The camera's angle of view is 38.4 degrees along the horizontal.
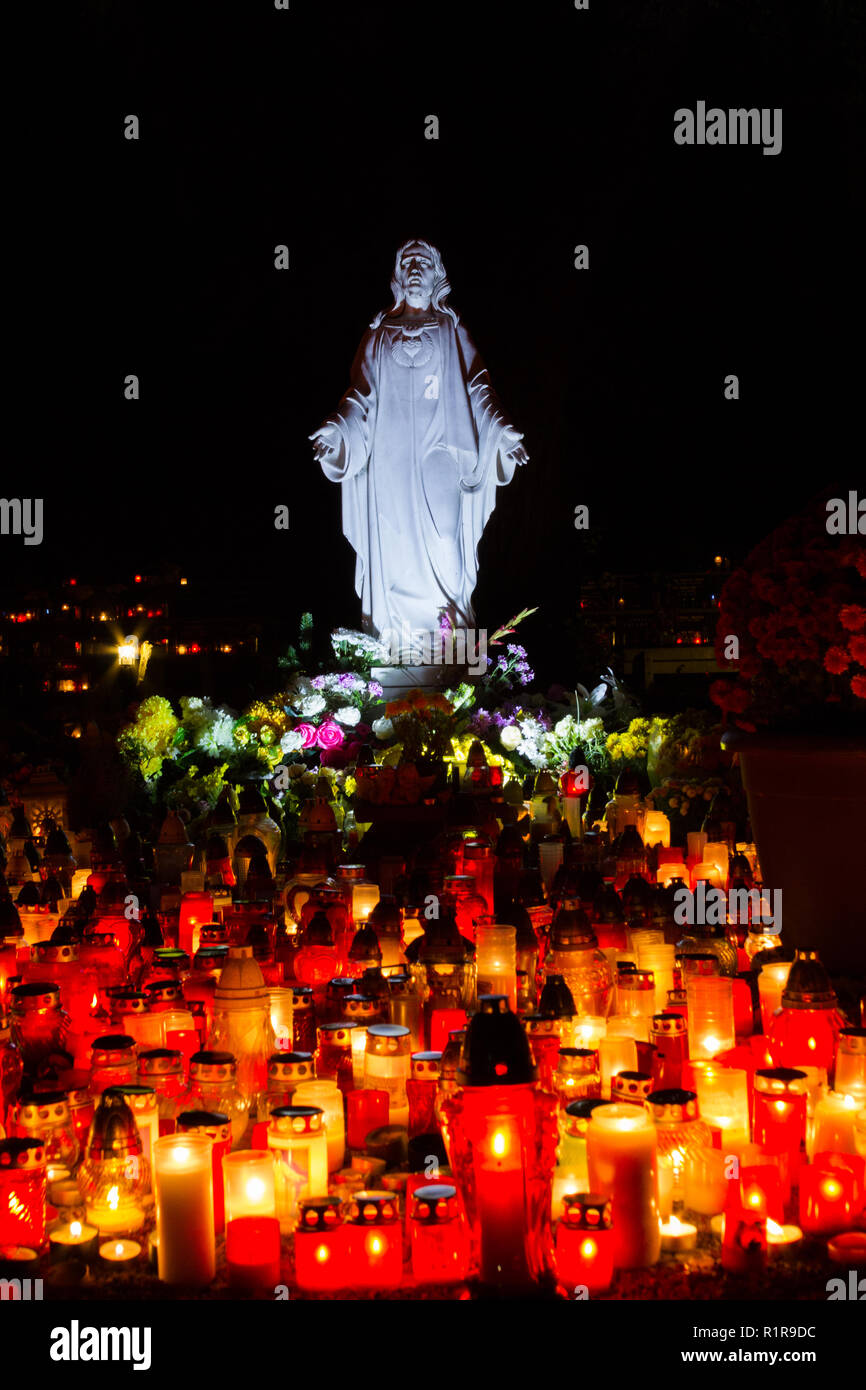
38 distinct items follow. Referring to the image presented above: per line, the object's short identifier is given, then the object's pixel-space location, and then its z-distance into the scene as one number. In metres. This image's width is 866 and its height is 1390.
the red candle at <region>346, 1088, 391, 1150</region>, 2.37
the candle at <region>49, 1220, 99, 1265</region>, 1.96
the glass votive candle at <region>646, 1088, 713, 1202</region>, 2.01
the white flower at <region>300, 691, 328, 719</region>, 6.48
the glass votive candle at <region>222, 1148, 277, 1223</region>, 1.91
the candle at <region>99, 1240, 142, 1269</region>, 1.93
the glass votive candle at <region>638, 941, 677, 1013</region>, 2.95
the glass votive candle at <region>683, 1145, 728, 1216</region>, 2.03
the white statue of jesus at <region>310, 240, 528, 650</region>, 7.25
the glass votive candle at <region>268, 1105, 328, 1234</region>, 2.01
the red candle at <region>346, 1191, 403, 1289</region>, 1.82
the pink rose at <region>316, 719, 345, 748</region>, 6.17
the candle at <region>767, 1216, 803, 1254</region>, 1.92
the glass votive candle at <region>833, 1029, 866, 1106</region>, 2.19
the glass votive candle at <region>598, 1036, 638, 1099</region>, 2.40
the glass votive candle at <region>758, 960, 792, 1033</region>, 2.79
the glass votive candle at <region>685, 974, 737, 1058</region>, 2.57
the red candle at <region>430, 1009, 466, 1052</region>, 2.61
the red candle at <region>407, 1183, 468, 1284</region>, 1.83
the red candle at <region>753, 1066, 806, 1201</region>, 2.09
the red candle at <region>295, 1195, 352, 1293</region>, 1.82
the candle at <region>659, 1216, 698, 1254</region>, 1.92
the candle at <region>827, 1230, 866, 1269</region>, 1.87
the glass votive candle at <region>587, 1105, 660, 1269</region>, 1.86
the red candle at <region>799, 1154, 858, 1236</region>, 1.97
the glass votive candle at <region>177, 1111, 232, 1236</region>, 1.97
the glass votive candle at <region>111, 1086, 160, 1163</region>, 2.11
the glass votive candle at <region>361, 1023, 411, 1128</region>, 2.39
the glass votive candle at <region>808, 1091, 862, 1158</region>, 2.09
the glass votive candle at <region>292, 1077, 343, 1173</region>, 2.19
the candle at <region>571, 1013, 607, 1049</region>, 2.51
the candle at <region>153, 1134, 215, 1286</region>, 1.86
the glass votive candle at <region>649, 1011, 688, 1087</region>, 2.39
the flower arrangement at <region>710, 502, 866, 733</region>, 3.15
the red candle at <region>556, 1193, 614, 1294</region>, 1.81
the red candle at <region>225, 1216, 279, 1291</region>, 1.85
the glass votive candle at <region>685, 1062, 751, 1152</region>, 2.21
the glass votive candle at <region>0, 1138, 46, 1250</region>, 1.90
